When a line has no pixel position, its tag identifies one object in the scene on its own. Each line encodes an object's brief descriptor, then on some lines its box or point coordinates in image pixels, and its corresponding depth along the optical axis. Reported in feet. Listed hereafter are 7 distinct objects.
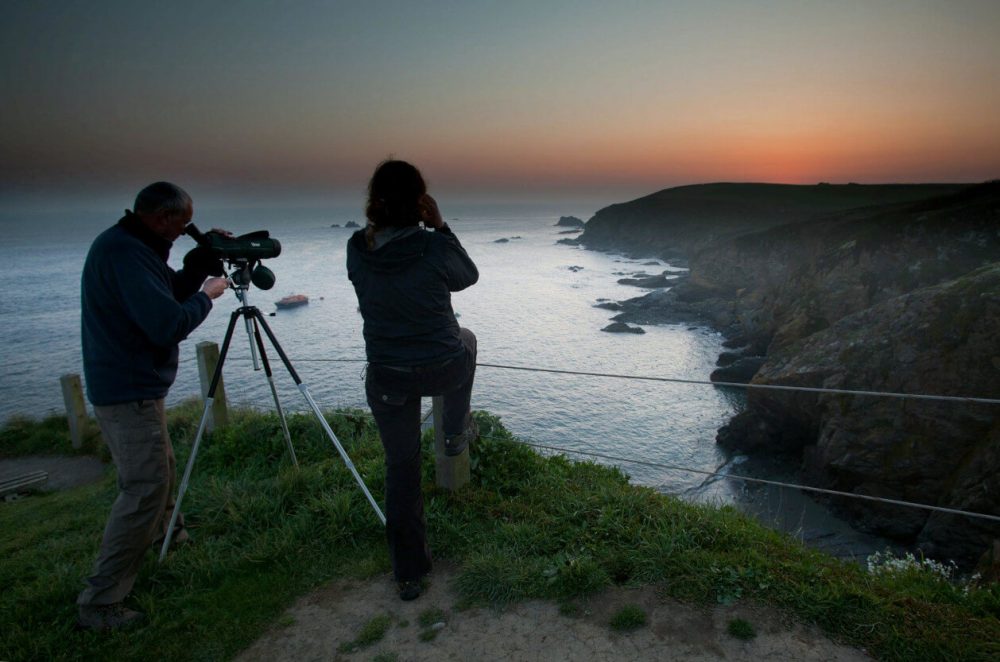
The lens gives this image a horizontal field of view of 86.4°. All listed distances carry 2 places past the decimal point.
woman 10.25
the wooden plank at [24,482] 27.78
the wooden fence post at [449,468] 15.38
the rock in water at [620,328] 140.05
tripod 13.26
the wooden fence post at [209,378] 23.06
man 10.70
